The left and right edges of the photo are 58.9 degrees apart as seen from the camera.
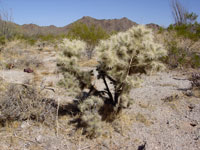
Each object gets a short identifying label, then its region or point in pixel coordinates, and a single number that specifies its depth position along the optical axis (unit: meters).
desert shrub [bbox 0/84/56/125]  2.74
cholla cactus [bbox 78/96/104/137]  2.65
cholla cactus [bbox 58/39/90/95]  2.82
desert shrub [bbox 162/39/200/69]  7.54
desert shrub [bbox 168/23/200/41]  8.29
